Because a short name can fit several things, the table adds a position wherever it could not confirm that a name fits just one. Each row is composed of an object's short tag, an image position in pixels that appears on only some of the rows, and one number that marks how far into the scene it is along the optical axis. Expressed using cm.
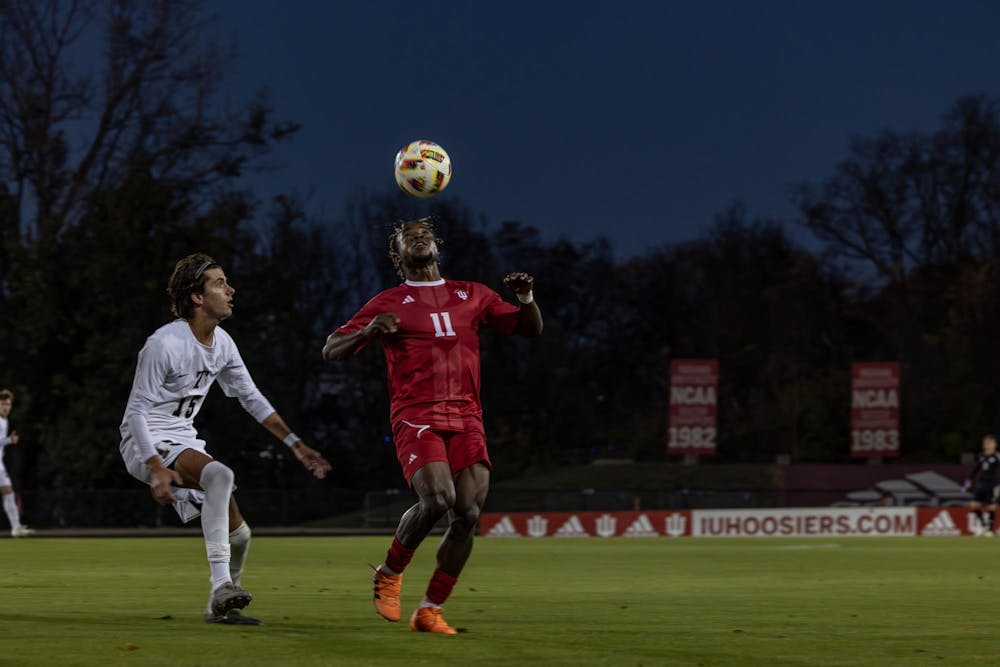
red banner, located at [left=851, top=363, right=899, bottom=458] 5272
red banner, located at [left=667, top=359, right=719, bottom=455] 5216
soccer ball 1142
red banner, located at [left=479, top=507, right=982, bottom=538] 4066
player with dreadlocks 957
